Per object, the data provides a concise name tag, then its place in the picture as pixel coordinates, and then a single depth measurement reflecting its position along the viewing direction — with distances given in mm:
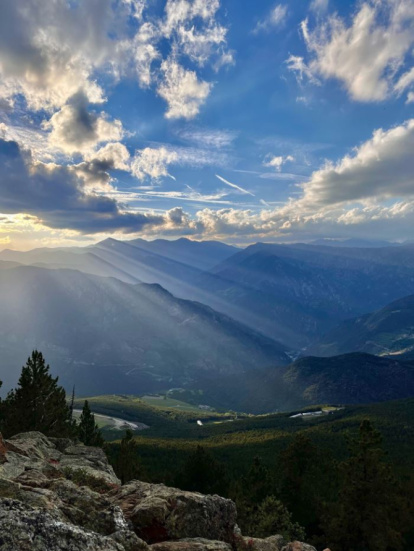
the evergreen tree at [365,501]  41469
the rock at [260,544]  21836
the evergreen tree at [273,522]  40875
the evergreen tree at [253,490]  46406
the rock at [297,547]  24266
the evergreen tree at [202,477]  55031
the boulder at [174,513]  19125
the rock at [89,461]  30100
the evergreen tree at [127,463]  55750
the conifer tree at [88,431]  70938
